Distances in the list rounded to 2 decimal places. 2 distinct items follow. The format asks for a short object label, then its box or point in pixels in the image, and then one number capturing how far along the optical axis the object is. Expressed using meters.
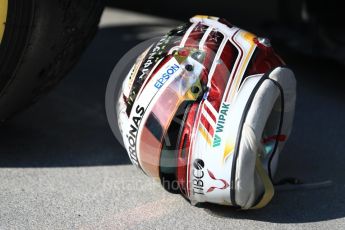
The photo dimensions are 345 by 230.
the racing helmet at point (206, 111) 3.49
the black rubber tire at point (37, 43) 3.83
